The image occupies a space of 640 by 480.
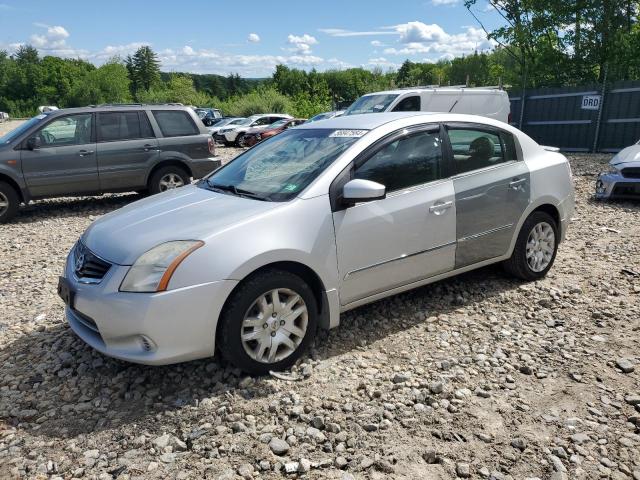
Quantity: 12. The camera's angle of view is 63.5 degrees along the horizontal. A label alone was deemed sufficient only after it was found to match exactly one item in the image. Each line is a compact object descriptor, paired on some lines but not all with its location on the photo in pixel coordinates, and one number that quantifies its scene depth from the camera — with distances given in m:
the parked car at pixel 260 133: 23.66
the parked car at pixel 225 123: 25.86
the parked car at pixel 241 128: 24.80
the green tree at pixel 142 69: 115.06
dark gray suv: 8.45
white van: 13.05
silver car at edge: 8.21
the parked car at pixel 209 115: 34.23
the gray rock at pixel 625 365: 3.42
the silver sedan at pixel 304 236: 3.04
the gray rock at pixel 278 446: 2.72
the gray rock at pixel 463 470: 2.52
